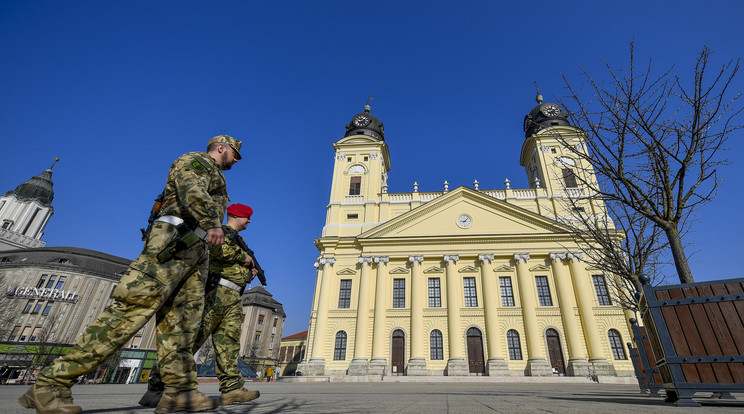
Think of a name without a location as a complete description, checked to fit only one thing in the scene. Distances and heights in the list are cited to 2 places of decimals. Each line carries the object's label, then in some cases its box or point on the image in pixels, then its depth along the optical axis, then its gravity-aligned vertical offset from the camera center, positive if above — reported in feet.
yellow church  65.67 +16.06
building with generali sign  95.50 +11.60
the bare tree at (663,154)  17.70 +11.99
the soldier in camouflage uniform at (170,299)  6.23 +1.13
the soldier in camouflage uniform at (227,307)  10.69 +1.61
